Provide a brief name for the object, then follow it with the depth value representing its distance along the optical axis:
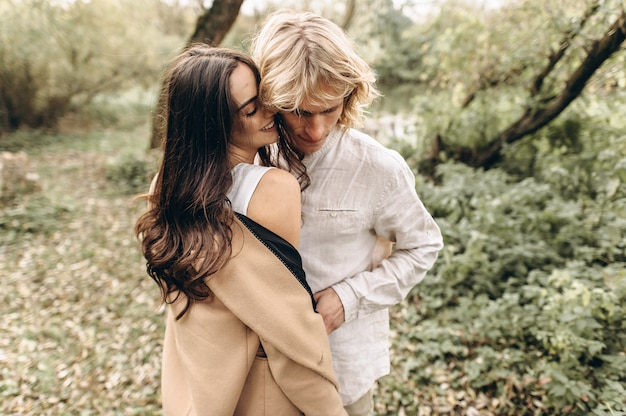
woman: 1.08
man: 1.22
